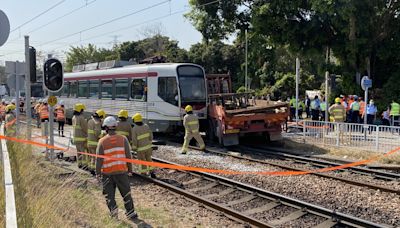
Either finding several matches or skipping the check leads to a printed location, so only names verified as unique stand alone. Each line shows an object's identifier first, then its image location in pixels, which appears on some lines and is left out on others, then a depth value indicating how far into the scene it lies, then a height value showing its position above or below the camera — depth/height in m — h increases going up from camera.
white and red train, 17.48 -0.22
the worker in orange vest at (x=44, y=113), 21.34 -1.26
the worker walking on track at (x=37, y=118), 25.04 -1.85
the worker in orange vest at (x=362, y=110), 21.12 -1.05
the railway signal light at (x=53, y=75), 11.96 +0.28
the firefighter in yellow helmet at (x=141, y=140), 11.00 -1.29
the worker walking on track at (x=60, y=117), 20.77 -1.39
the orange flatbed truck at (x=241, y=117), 15.88 -1.07
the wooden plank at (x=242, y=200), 9.04 -2.25
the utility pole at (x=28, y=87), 12.45 -0.04
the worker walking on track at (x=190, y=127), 15.02 -1.34
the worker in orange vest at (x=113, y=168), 7.56 -1.34
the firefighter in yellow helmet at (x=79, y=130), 12.68 -1.21
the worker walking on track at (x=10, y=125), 14.53 -1.42
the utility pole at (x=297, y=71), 21.00 +0.69
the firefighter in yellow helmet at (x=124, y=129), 11.66 -1.09
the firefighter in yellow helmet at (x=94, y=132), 11.77 -1.17
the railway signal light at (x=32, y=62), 12.74 +0.65
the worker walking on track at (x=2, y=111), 26.68 -1.53
